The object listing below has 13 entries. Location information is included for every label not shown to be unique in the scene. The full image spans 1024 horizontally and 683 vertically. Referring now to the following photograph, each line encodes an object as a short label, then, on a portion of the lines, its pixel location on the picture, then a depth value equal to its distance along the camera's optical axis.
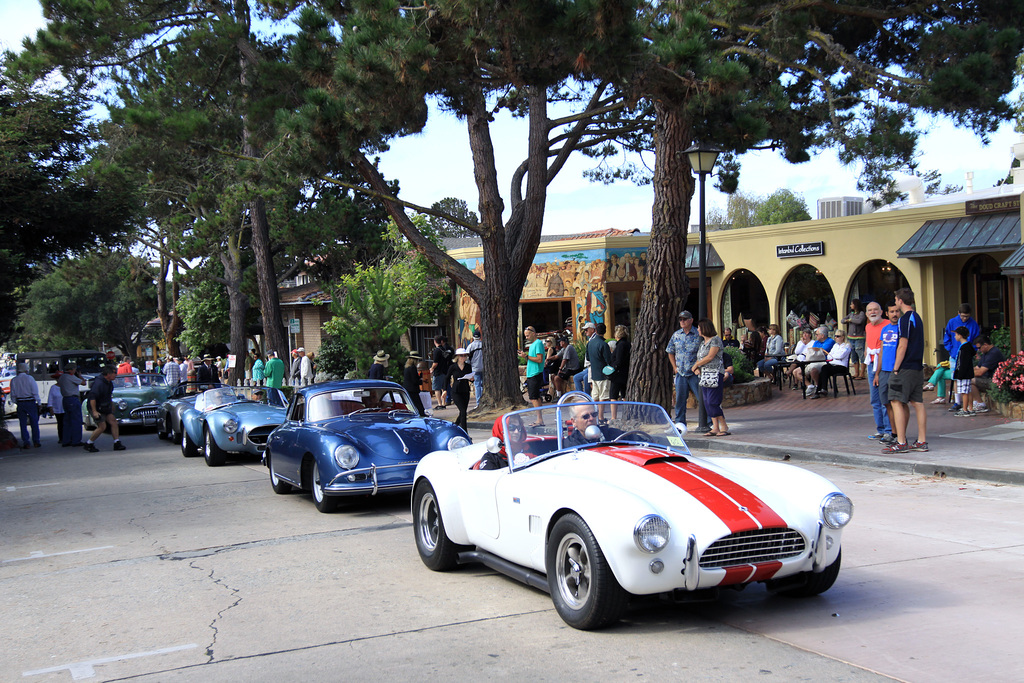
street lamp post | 13.75
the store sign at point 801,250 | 23.45
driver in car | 6.17
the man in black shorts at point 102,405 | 17.61
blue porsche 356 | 8.97
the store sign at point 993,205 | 19.81
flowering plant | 12.84
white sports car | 4.77
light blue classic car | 13.62
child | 13.68
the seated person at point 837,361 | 18.03
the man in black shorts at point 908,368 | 10.34
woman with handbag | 13.18
